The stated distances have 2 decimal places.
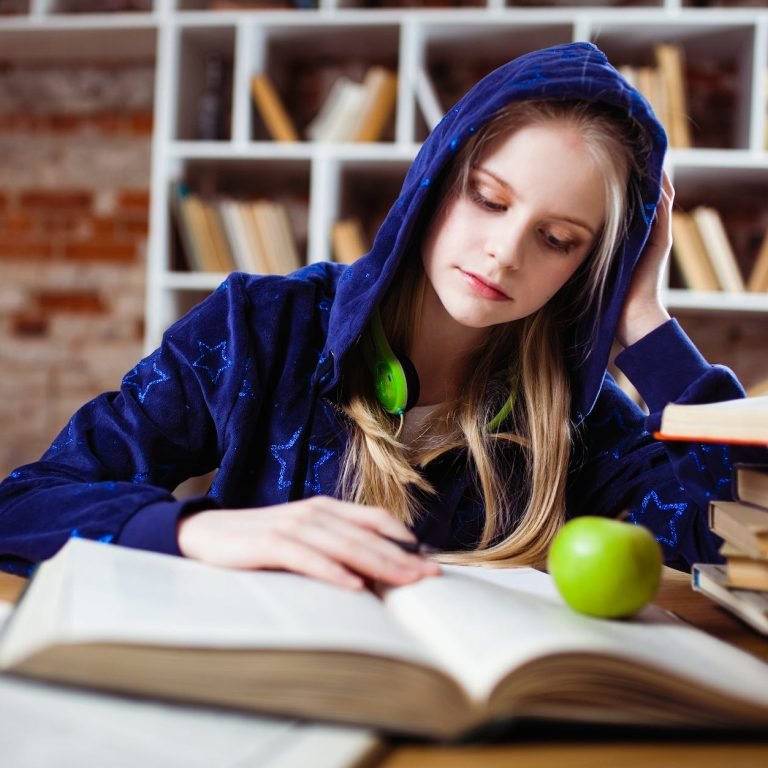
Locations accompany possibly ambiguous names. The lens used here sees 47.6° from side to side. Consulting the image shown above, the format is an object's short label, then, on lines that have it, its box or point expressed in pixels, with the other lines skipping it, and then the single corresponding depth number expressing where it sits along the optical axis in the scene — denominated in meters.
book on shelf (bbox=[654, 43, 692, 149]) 2.56
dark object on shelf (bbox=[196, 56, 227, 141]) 2.84
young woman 1.04
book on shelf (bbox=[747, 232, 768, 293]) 2.54
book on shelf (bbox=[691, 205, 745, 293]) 2.52
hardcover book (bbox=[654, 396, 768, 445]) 0.69
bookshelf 2.57
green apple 0.61
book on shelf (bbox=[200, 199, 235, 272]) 2.74
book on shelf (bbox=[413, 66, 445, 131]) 2.63
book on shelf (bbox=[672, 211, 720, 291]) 2.55
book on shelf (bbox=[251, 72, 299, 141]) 2.73
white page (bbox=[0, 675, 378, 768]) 0.40
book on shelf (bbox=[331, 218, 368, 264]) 2.67
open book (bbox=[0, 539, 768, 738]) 0.45
